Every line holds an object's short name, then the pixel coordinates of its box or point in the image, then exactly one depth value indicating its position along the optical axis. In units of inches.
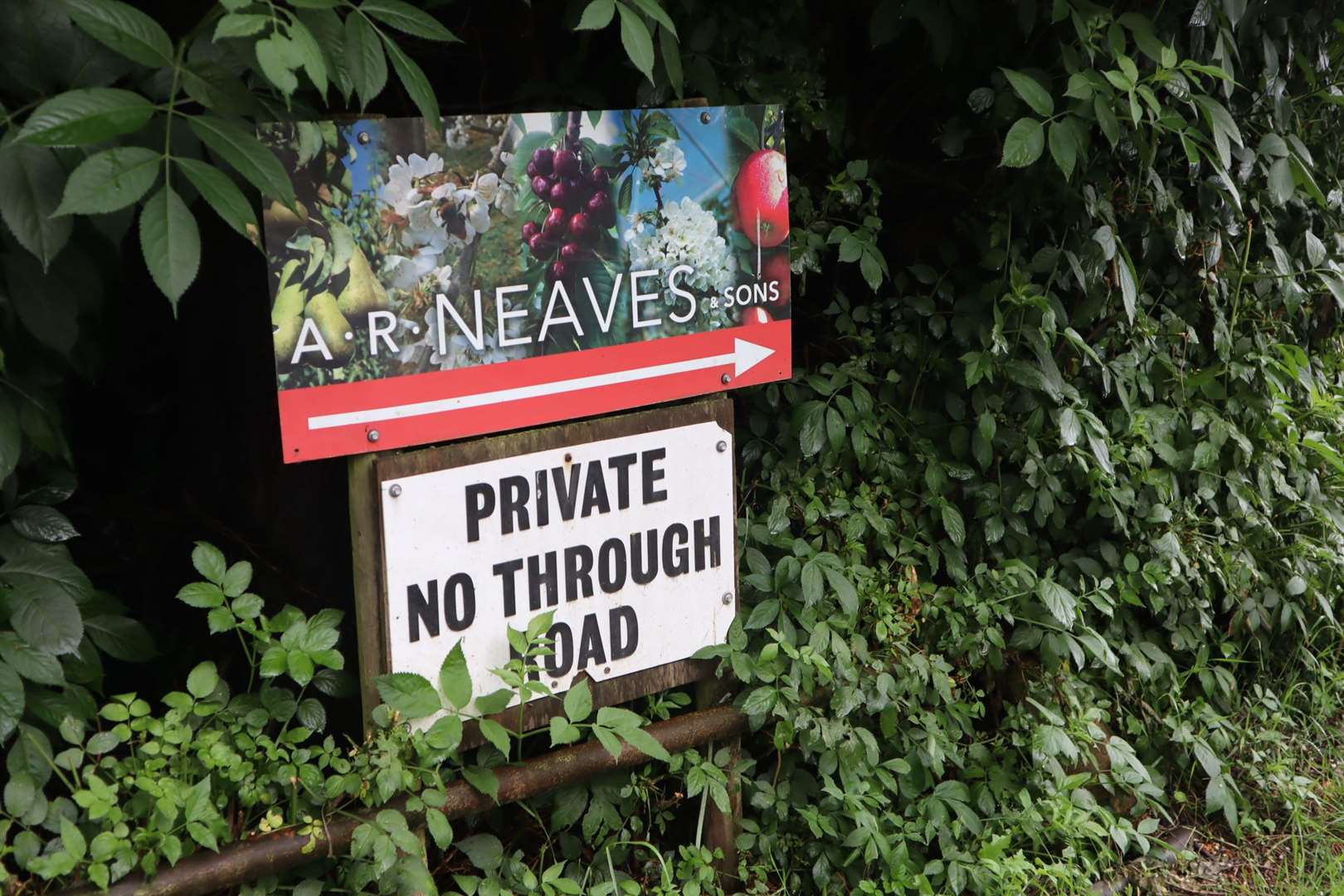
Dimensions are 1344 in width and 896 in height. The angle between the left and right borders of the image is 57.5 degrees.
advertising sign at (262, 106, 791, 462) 82.6
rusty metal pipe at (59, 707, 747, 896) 80.2
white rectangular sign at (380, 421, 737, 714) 89.6
